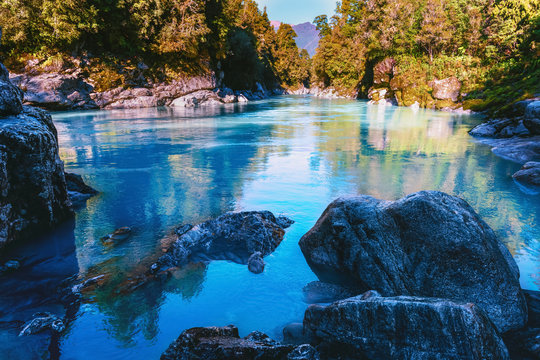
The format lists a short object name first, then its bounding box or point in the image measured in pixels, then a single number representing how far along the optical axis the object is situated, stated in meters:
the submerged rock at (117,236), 5.79
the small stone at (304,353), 2.92
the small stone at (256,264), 4.92
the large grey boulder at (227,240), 5.21
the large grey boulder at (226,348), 2.90
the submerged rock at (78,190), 7.80
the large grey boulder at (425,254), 3.78
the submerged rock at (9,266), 4.73
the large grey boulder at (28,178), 5.39
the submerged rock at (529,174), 9.03
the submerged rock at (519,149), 11.51
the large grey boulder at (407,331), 2.74
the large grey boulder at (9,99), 5.93
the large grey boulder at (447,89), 30.53
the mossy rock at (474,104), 25.63
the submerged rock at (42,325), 3.56
